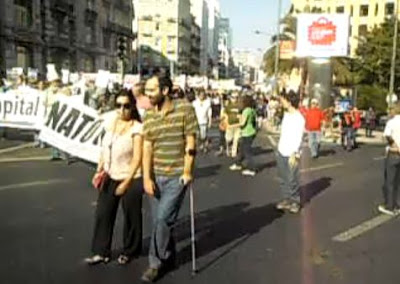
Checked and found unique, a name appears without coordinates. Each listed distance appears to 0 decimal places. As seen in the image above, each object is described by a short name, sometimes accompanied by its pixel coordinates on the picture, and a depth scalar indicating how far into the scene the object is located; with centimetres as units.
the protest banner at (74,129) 1499
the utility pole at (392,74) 4630
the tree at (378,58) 6644
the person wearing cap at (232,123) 2017
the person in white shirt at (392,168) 1178
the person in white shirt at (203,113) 2175
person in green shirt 1716
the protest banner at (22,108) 2067
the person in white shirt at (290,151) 1180
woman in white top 780
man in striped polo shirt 723
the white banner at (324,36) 4062
